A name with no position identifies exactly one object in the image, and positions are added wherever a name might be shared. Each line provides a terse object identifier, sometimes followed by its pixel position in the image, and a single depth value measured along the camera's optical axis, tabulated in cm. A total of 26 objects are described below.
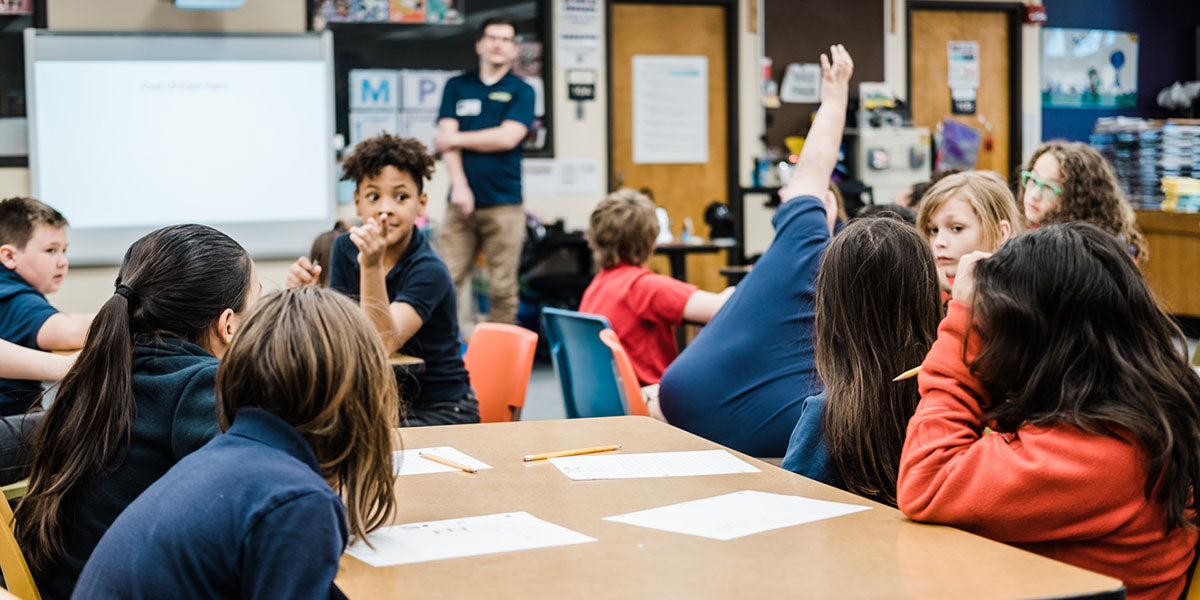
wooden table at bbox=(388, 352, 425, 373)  300
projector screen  641
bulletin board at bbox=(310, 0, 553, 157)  715
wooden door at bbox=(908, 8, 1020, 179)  899
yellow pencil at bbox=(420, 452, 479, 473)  189
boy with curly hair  309
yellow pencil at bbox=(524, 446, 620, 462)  196
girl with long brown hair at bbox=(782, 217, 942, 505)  182
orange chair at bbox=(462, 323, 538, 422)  320
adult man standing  670
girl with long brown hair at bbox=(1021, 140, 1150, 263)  366
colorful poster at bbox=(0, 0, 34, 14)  645
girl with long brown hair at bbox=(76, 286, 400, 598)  130
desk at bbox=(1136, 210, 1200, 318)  736
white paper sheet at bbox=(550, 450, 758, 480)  185
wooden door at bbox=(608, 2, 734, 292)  803
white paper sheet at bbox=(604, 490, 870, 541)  151
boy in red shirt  359
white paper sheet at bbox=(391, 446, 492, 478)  191
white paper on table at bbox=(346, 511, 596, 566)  142
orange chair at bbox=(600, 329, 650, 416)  288
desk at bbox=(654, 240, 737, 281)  689
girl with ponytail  170
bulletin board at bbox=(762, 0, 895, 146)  844
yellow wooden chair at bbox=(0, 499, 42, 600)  159
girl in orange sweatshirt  149
